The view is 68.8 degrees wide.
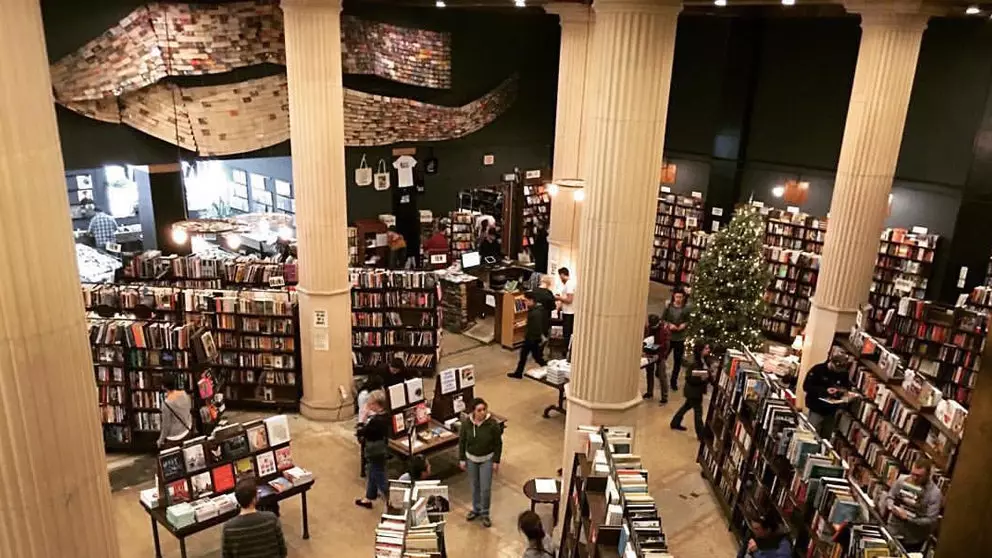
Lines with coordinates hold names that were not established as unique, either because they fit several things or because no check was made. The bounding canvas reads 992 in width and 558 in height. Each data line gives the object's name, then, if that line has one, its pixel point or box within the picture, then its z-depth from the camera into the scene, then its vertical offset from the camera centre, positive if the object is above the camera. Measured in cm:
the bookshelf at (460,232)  1695 -227
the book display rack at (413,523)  562 -310
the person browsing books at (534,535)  566 -308
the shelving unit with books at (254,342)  1011 -297
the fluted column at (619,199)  613 -53
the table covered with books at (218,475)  667 -336
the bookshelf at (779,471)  596 -300
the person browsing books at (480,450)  752 -326
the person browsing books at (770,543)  586 -318
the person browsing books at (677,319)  1101 -267
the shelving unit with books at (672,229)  1669 -202
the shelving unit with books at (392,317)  1116 -282
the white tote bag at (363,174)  1541 -91
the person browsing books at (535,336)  1120 -307
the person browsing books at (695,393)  906 -311
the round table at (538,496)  734 -359
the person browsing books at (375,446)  770 -331
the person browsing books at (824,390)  848 -279
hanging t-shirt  1591 -80
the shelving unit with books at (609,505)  540 -286
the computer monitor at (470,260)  1490 -254
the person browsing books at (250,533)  564 -312
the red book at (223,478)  698 -335
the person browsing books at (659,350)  1086 -308
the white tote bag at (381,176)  1573 -96
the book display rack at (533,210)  1809 -182
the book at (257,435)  726 -305
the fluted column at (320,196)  876 -85
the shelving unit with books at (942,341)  1077 -284
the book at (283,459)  744 -335
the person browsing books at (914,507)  643 -315
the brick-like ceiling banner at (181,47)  1162 +134
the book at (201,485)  685 -337
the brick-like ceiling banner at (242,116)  1235 +20
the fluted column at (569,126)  1320 +23
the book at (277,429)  734 -301
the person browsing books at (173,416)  770 -307
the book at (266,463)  732 -336
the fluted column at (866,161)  895 -16
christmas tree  1094 -215
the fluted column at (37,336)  271 -85
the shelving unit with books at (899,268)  1319 -216
